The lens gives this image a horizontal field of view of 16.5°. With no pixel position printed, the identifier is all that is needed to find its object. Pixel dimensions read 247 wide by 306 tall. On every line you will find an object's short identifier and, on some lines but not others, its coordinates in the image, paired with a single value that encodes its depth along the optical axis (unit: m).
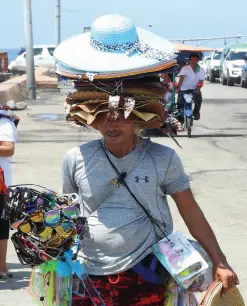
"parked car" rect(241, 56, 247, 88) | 36.00
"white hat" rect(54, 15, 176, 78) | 3.54
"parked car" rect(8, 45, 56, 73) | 48.49
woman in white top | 6.33
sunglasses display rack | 3.47
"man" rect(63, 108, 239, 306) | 3.58
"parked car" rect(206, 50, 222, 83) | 45.75
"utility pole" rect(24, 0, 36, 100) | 28.38
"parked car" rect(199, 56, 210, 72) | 51.34
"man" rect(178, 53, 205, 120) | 16.30
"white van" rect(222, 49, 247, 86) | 39.31
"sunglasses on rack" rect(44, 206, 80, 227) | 3.45
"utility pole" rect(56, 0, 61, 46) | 43.97
